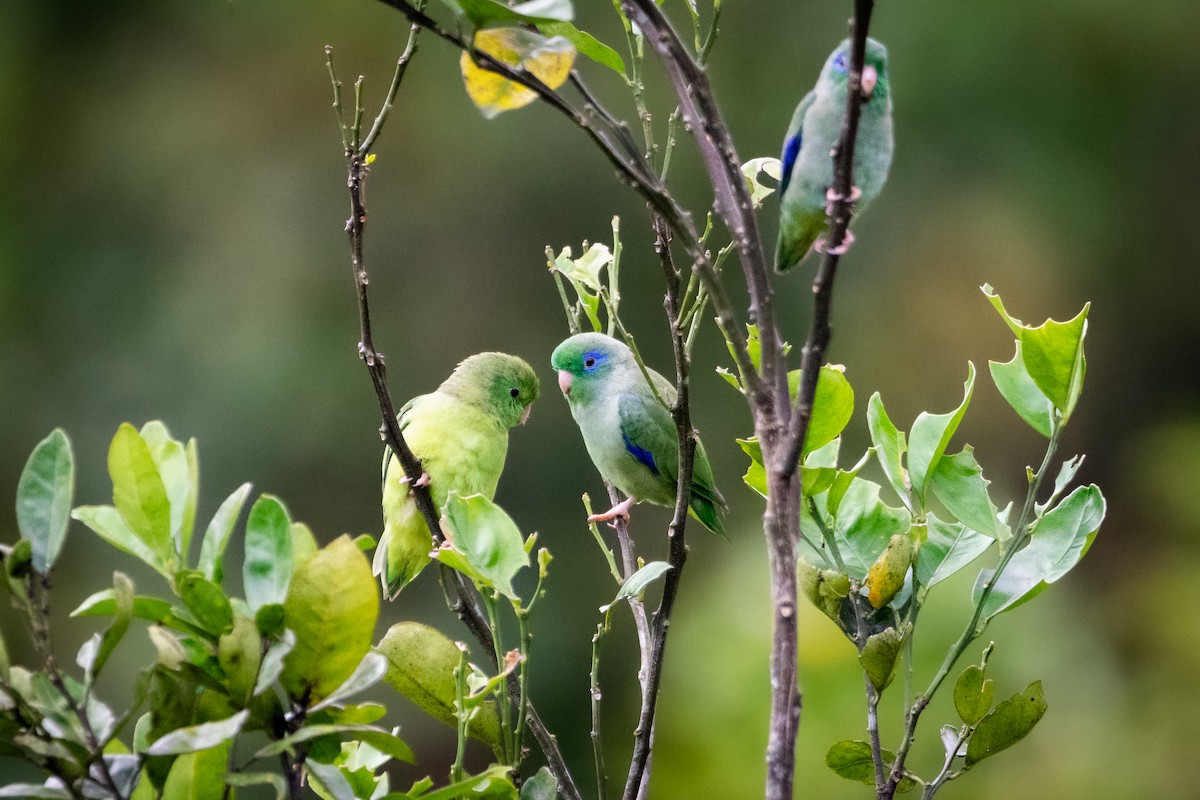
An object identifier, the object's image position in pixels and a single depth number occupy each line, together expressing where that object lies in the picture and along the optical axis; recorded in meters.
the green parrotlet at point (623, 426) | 10.46
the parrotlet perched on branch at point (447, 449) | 9.49
